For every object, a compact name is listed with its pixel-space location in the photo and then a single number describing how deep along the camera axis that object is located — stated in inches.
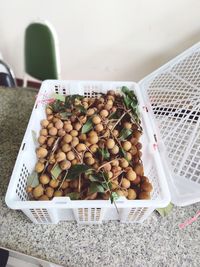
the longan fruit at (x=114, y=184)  21.7
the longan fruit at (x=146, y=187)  21.9
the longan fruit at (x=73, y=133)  26.4
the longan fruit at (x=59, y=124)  27.0
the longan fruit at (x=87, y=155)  24.5
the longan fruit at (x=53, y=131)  26.7
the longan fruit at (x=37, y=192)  22.0
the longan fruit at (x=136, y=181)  23.2
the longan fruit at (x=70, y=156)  24.1
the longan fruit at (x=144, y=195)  21.6
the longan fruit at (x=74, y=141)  25.3
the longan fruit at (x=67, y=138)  25.6
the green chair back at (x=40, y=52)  44.0
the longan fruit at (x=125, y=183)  22.5
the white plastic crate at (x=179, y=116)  23.4
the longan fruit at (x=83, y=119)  27.4
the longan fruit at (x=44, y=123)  28.0
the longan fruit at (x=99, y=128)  26.7
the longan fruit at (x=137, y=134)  26.9
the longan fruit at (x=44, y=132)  27.0
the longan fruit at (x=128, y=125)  27.3
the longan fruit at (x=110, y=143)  25.2
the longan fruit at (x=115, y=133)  26.8
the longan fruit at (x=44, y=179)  23.0
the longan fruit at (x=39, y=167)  23.9
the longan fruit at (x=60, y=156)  23.8
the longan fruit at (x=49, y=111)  29.8
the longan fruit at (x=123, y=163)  24.0
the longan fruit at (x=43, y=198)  21.8
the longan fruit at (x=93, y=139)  25.5
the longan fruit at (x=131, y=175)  23.0
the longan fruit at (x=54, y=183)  22.8
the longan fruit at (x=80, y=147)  24.9
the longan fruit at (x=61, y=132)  26.3
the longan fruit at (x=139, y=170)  23.8
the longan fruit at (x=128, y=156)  24.9
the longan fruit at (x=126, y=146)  25.6
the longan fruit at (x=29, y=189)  22.5
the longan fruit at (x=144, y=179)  23.0
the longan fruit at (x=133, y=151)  25.7
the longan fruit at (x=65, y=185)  22.8
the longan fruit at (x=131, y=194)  22.0
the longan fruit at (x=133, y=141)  26.4
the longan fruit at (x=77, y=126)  27.0
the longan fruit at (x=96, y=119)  26.9
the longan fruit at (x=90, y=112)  28.1
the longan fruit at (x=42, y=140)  26.3
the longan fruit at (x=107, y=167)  23.0
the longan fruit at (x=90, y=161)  23.9
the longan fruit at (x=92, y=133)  26.1
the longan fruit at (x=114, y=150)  25.0
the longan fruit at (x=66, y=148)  24.7
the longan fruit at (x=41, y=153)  24.8
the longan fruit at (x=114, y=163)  23.6
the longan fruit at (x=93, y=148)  25.3
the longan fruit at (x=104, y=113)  28.2
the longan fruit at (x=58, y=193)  22.2
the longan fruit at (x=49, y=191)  22.2
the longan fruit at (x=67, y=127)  26.8
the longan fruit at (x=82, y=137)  26.2
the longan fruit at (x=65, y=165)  23.2
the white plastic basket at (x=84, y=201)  20.2
